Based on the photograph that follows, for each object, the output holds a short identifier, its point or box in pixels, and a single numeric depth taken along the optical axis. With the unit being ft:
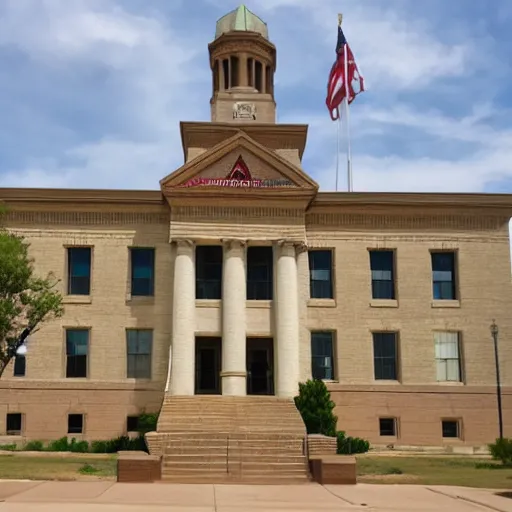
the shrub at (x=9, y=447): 99.59
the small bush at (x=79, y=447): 100.99
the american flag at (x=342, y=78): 142.31
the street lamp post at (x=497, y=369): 103.19
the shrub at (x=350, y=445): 99.50
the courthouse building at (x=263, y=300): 108.68
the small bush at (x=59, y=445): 101.54
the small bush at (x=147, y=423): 101.71
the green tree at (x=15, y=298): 81.82
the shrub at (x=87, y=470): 70.29
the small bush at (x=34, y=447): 101.37
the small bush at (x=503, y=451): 82.99
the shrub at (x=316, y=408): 102.32
